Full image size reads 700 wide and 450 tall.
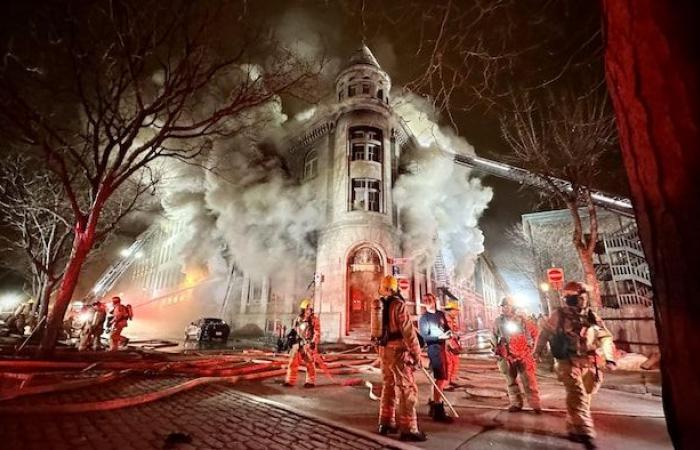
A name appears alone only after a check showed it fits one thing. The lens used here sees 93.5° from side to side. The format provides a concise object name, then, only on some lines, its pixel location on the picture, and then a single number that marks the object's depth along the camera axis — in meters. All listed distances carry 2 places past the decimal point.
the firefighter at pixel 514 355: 5.75
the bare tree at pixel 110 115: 9.52
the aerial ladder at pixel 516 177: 19.49
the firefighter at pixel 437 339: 5.91
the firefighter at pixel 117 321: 13.84
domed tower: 21.69
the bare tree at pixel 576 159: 12.71
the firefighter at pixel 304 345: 7.80
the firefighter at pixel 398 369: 4.36
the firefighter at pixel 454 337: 8.02
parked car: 19.91
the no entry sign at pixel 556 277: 13.55
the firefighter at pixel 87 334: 13.66
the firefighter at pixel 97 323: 13.72
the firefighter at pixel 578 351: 4.35
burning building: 22.20
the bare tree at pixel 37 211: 15.95
